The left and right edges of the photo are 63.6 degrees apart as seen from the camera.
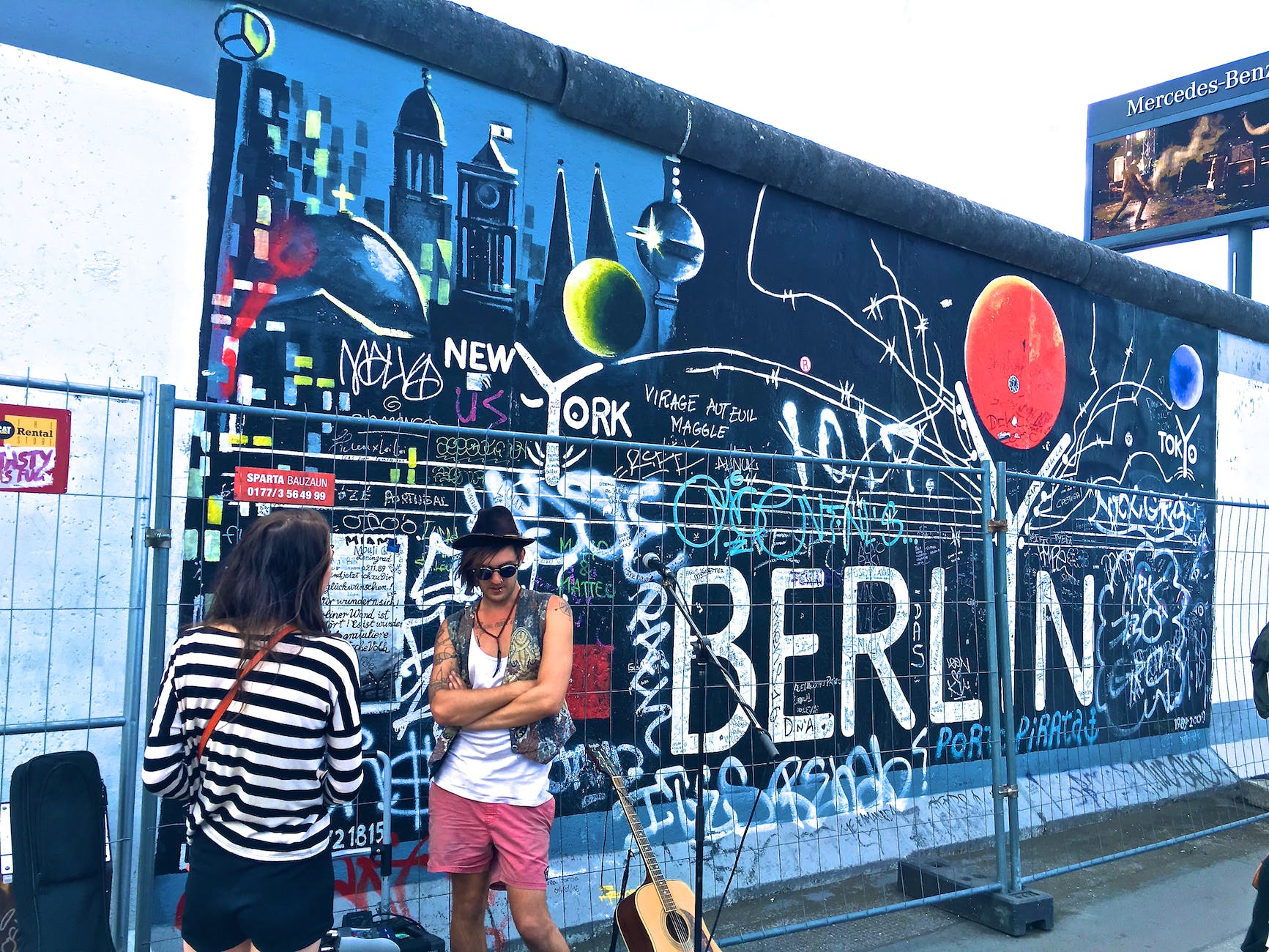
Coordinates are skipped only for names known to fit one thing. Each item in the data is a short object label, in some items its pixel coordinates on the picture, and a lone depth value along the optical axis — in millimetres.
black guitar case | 2777
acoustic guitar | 3820
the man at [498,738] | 3541
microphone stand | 3383
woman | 2678
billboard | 13234
